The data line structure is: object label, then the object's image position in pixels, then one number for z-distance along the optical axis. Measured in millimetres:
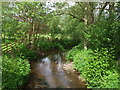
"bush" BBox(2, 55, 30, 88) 3079
